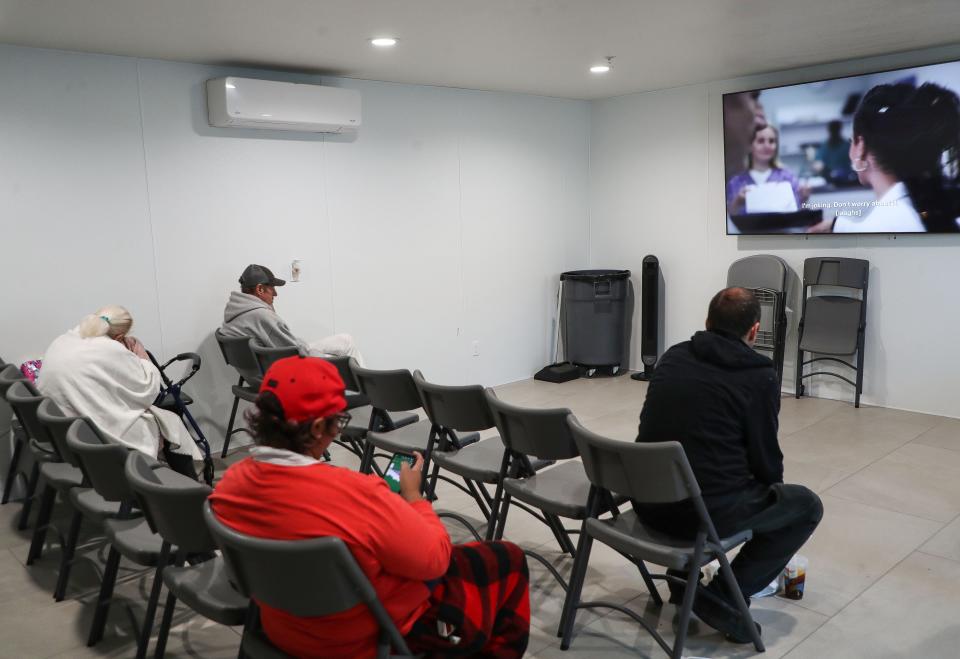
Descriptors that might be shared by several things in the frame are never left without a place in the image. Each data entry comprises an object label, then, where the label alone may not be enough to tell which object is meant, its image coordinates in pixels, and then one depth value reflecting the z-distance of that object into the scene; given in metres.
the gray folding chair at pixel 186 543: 2.25
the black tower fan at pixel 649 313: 7.32
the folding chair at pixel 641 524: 2.48
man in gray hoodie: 5.07
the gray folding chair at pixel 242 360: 4.96
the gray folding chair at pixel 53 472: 3.18
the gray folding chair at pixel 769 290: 6.38
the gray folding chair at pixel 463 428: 3.34
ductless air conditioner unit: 5.20
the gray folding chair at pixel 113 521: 2.69
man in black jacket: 2.64
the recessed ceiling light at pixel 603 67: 5.86
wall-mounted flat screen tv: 5.59
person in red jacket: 1.85
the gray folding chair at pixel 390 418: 3.75
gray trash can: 7.35
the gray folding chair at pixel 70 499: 3.04
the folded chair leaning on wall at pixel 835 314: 6.05
